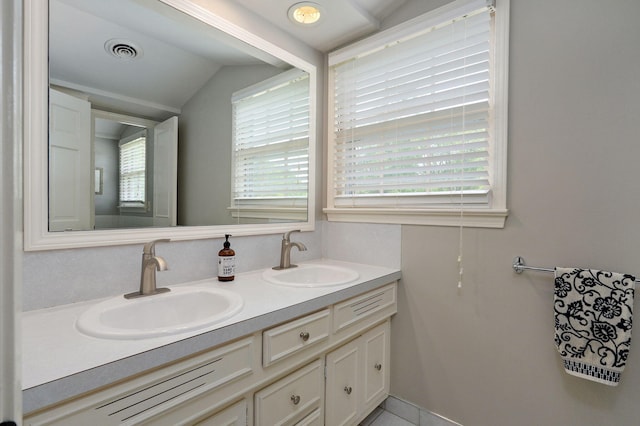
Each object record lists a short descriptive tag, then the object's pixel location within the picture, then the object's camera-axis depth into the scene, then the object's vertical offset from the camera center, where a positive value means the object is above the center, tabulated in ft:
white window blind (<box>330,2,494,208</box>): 4.84 +1.65
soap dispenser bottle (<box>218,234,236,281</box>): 4.68 -0.85
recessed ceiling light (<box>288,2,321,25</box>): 5.37 +3.49
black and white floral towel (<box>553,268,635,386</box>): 3.62 -1.32
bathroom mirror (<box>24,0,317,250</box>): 3.41 +1.22
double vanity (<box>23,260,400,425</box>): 2.31 -1.39
